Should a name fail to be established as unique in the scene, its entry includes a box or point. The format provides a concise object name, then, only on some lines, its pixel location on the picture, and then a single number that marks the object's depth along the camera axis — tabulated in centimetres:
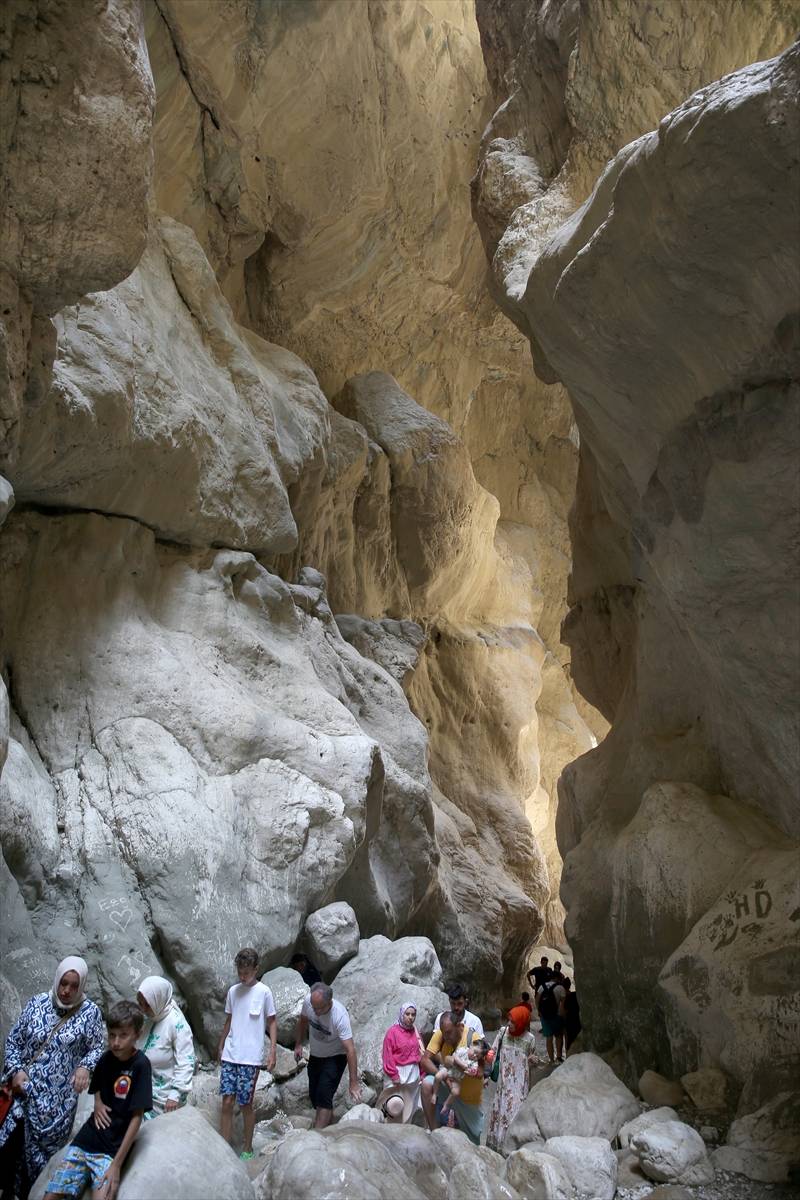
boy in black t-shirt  337
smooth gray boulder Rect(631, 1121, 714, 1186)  580
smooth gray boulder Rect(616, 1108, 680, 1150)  634
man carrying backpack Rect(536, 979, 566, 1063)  1005
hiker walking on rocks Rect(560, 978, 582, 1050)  1001
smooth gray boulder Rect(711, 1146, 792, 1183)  579
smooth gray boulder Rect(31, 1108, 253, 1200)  339
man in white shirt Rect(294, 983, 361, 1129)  547
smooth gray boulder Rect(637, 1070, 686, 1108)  708
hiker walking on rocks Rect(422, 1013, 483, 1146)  560
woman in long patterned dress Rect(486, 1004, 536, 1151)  685
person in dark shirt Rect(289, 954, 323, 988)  735
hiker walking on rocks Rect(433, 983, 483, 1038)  580
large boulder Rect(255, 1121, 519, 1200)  372
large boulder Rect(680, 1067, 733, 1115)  675
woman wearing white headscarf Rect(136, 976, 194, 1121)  425
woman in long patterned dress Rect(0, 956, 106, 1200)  366
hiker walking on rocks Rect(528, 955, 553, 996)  1077
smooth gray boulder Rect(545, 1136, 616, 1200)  548
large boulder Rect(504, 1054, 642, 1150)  660
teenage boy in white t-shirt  493
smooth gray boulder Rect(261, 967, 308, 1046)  661
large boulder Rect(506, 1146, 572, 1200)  507
